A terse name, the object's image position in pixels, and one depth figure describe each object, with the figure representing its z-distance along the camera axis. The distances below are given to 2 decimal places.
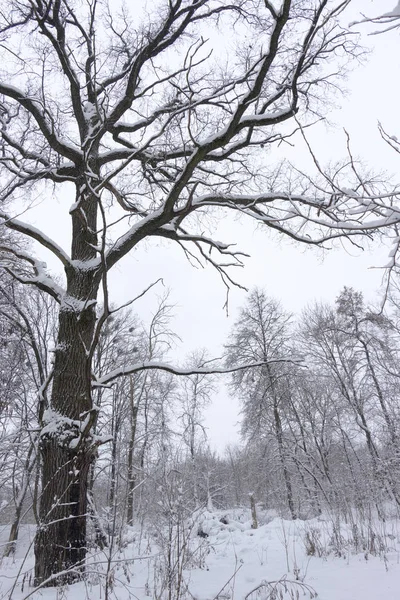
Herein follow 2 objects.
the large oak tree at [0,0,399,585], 3.17
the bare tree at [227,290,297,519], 15.94
